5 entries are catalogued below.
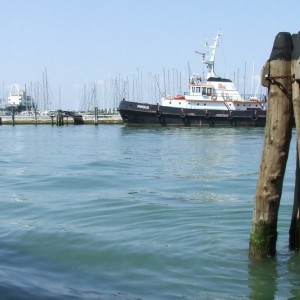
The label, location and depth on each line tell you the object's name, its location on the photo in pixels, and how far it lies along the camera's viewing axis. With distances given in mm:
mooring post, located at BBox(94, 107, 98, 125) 74000
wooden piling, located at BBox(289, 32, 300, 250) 6348
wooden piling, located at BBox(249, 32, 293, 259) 6535
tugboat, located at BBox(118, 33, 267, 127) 61000
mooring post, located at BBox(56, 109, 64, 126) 74038
